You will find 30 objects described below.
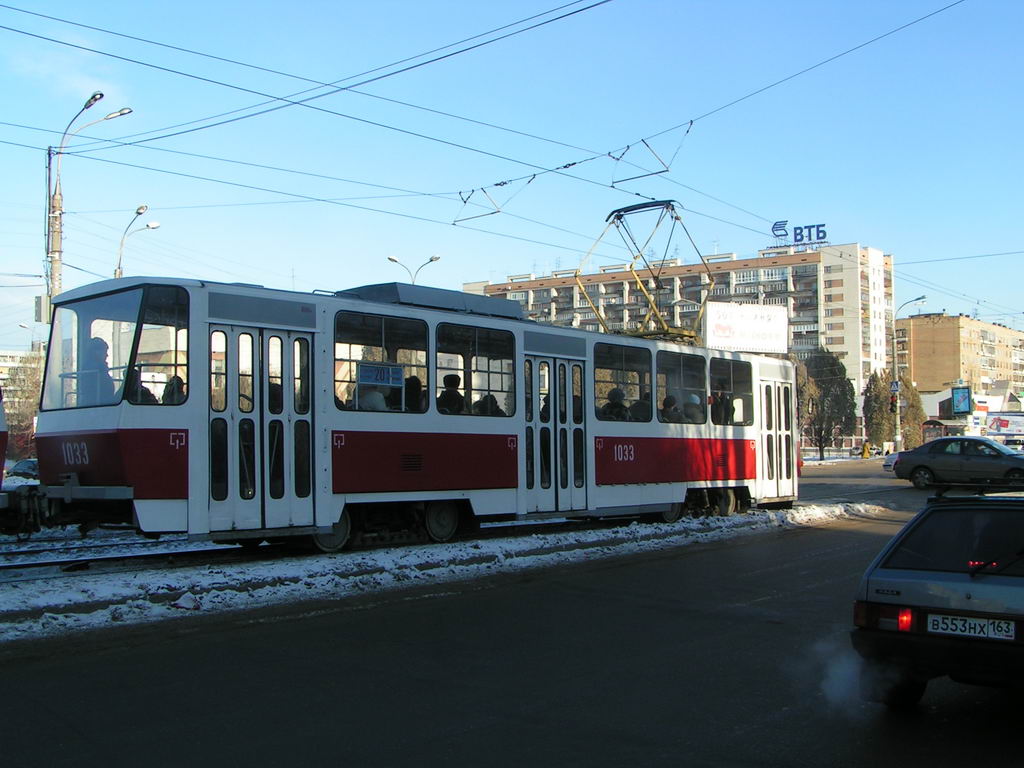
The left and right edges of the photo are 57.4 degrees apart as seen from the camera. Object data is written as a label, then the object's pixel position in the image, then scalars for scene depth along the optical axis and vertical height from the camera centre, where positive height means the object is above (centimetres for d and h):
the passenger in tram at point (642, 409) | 1650 +7
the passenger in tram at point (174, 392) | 1074 +30
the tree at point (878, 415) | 7425 -39
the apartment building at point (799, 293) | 10912 +1474
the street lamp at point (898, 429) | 5785 -125
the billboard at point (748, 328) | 6912 +635
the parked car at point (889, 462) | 3638 -204
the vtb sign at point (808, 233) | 11138 +2137
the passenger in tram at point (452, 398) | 1341 +24
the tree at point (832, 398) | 7175 +97
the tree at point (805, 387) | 5921 +164
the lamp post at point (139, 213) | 2726 +599
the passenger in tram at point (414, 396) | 1295 +27
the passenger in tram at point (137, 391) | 1061 +31
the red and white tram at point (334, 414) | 1076 +2
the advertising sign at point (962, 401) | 6825 +59
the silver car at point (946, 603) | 496 -107
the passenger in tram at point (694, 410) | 1770 +4
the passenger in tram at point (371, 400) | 1241 +21
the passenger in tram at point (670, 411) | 1712 +3
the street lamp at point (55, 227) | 2192 +459
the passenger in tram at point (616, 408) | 1596 +9
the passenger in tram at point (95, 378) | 1088 +48
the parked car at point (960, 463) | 2634 -158
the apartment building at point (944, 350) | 12838 +840
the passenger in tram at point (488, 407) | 1391 +11
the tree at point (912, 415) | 7638 -47
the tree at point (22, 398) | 5878 +159
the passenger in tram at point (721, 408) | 1841 +7
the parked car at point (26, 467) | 3853 -214
